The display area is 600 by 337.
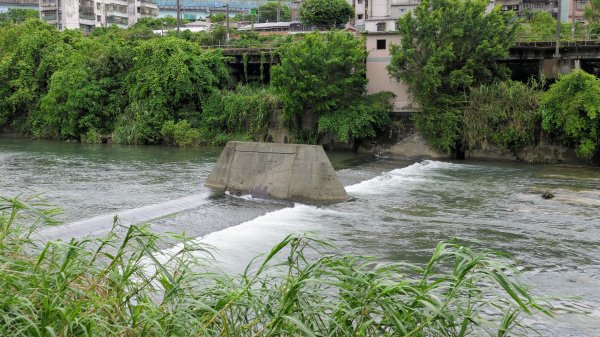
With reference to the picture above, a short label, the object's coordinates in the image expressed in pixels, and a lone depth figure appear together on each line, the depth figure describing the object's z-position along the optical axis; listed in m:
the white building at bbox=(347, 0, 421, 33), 48.29
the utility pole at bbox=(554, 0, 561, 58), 30.98
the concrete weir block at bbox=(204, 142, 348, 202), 16.91
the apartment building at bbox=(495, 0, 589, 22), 71.62
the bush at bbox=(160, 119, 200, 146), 34.94
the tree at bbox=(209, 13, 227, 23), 92.81
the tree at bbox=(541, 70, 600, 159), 26.17
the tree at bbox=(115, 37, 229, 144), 35.81
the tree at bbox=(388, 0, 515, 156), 29.12
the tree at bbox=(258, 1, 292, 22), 110.94
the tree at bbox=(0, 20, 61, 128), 40.16
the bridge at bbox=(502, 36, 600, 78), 30.91
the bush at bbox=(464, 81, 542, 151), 28.67
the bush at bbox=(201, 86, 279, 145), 33.94
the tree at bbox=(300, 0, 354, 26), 71.19
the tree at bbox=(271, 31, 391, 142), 30.84
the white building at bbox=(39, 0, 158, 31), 75.81
